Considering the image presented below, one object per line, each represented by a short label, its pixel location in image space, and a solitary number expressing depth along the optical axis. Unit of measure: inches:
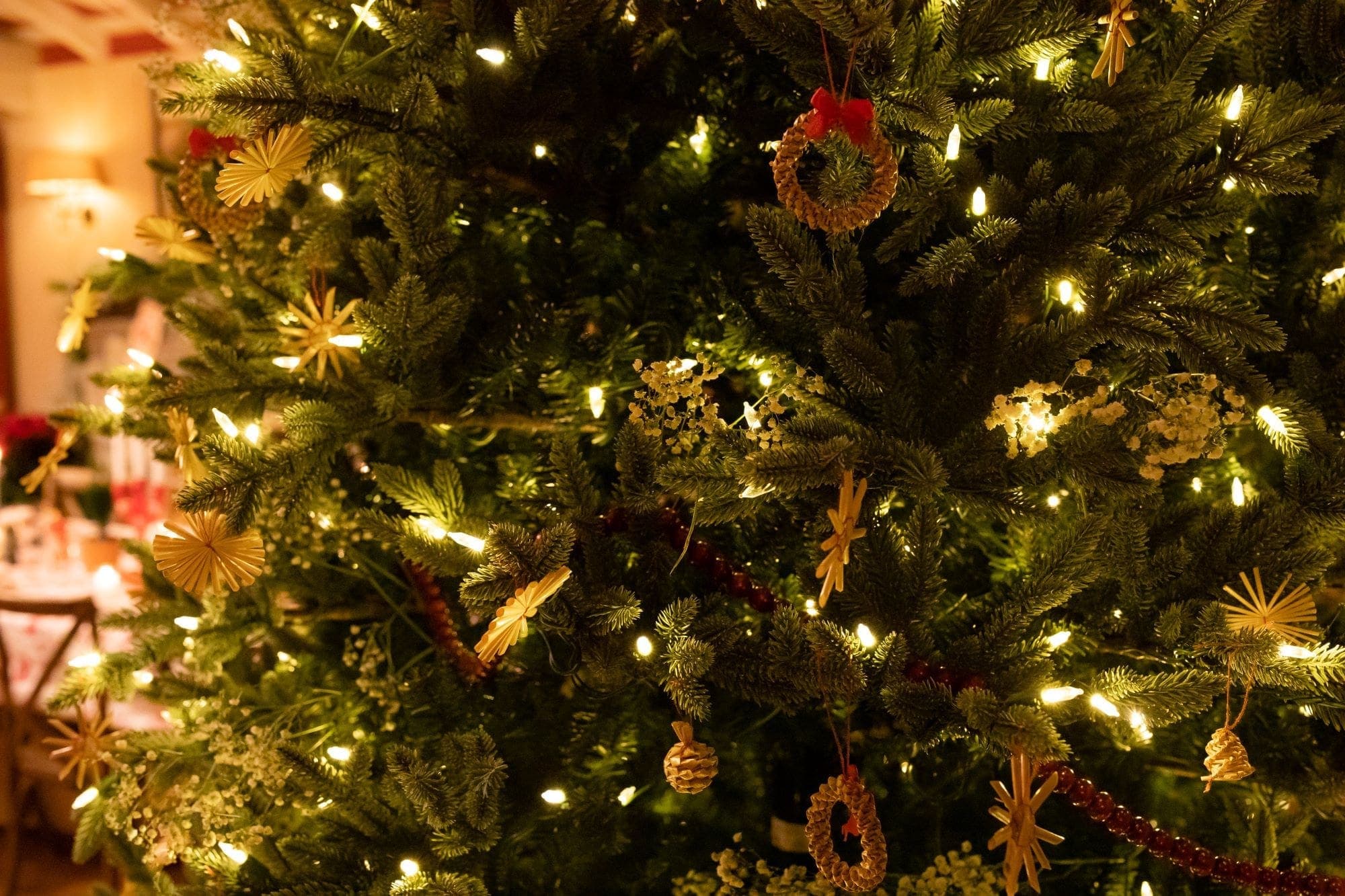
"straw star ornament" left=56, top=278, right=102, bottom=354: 47.1
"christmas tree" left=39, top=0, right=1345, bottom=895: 27.5
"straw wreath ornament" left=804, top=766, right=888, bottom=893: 28.3
